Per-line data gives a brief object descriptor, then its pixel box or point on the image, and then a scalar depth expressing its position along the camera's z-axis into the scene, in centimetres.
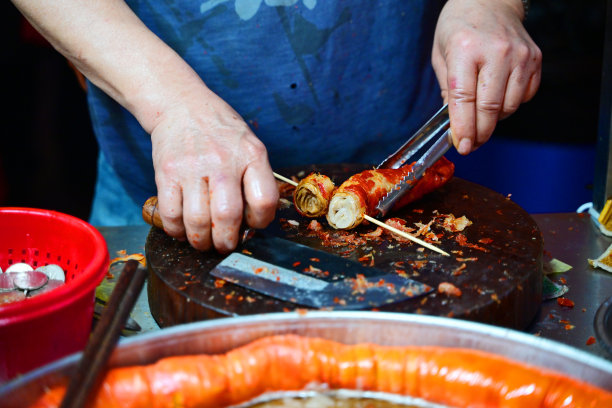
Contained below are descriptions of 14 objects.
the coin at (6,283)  96
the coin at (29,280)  95
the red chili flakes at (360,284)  99
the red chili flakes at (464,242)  108
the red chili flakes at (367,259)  107
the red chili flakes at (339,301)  97
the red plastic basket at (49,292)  85
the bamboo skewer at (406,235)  108
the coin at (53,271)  98
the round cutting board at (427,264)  98
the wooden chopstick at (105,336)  79
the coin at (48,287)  96
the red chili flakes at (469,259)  106
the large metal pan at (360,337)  83
